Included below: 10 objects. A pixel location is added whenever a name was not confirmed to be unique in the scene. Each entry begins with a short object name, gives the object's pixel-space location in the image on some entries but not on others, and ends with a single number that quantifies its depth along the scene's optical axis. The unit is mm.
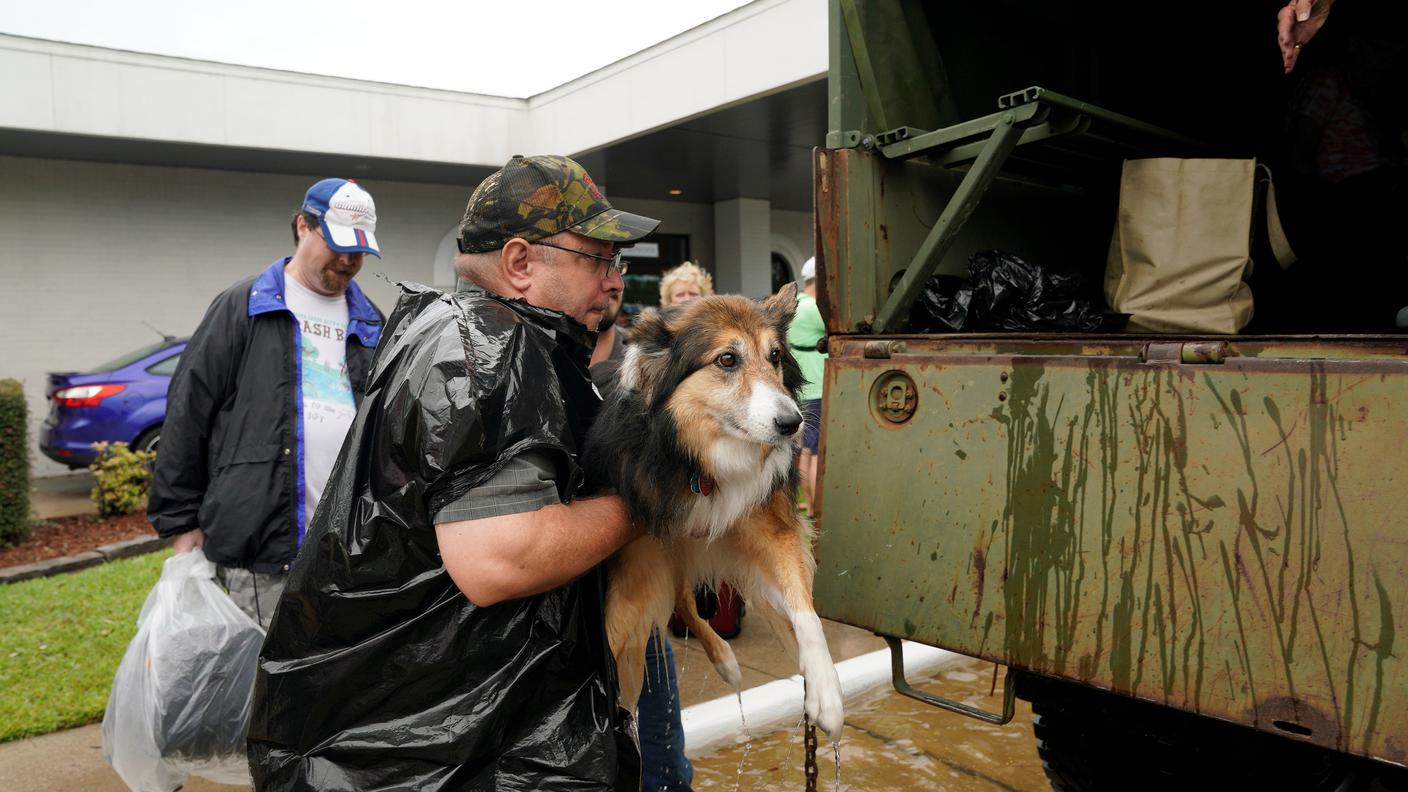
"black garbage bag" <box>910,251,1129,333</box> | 2857
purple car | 9078
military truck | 1679
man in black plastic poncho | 1690
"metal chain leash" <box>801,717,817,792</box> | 2291
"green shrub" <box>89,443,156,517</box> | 8148
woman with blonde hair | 5801
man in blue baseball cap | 3045
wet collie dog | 2219
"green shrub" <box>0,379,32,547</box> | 6957
